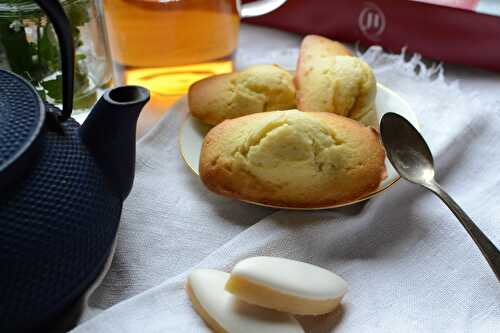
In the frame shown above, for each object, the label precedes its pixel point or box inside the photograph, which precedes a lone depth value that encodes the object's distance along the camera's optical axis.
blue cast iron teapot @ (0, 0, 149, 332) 0.50
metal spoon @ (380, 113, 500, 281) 0.70
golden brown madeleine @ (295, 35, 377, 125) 0.78
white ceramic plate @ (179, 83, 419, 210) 0.75
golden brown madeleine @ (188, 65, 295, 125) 0.80
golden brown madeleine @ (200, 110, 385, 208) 0.67
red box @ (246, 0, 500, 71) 0.94
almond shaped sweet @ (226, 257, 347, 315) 0.53
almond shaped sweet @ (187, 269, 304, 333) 0.54
